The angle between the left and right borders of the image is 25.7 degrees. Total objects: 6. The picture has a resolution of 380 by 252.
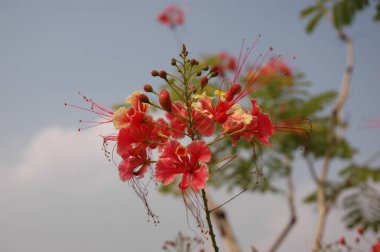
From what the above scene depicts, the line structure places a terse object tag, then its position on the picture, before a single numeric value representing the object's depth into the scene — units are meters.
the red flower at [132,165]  0.65
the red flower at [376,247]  0.77
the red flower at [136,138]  0.65
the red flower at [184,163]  0.63
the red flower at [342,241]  0.86
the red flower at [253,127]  0.65
